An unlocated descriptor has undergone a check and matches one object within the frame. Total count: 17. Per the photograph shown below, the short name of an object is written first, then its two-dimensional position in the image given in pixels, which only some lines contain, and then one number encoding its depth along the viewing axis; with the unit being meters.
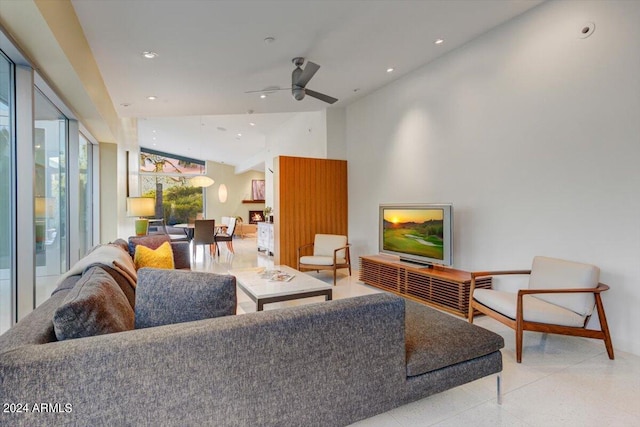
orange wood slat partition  5.60
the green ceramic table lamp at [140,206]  5.85
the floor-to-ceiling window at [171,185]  12.41
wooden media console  3.43
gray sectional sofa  1.01
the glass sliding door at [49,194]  3.02
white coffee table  2.99
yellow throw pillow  3.25
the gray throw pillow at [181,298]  1.44
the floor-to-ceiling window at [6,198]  2.36
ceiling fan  3.70
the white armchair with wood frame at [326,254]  4.97
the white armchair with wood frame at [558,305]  2.42
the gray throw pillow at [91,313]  1.16
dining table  7.59
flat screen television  3.77
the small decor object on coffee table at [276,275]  3.52
